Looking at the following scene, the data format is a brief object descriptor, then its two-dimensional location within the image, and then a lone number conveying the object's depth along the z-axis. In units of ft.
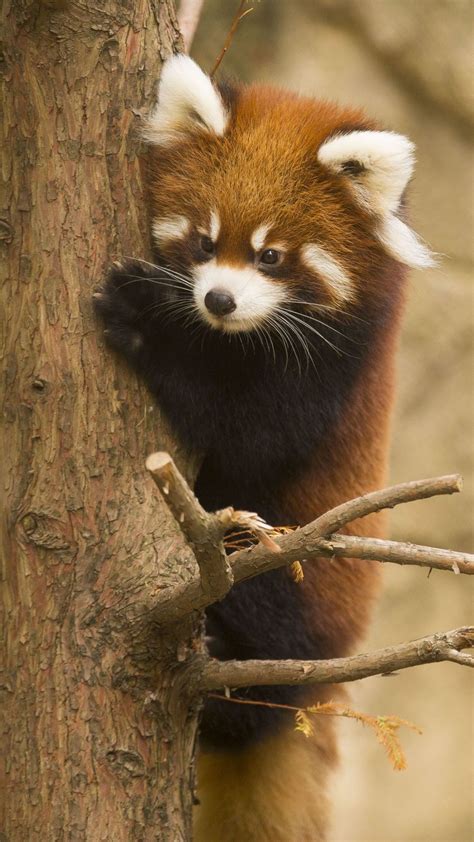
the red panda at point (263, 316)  20.45
